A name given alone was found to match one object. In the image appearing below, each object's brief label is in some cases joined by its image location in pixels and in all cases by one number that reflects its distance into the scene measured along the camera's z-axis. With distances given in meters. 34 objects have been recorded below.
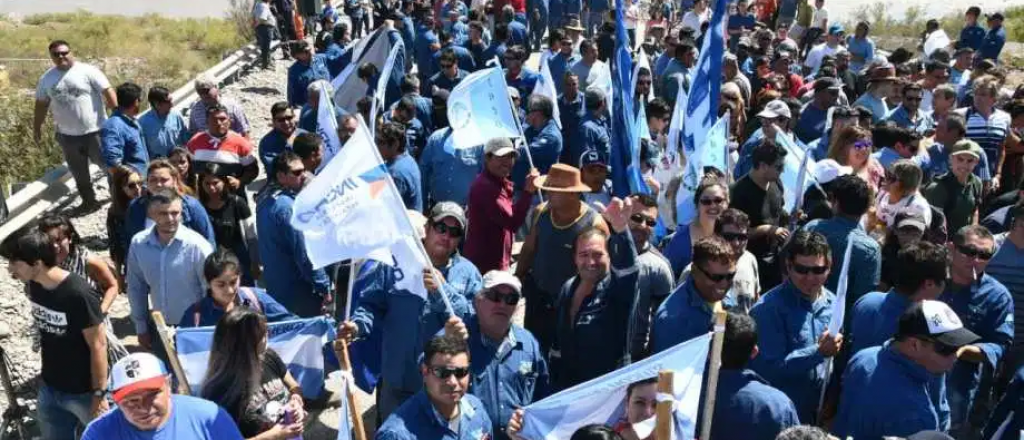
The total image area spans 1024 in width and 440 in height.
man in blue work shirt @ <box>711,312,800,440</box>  4.29
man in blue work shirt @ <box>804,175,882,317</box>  5.88
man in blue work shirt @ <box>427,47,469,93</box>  12.02
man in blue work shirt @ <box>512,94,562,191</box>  9.19
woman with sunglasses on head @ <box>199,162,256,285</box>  7.24
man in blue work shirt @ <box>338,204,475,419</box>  5.33
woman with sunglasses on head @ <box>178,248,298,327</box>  5.34
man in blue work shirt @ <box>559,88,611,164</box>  9.58
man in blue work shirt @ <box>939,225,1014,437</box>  5.32
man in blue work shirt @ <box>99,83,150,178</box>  8.80
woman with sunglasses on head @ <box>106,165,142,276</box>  7.48
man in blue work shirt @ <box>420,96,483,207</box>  8.69
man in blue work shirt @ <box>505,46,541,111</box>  12.10
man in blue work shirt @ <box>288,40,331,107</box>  12.45
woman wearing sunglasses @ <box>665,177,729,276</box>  6.14
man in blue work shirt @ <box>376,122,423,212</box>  7.96
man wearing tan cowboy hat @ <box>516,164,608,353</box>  6.09
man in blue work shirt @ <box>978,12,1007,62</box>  16.81
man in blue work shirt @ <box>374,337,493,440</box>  4.18
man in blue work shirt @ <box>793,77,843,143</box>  9.84
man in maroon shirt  6.98
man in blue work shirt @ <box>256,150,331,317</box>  6.58
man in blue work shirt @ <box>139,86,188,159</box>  9.43
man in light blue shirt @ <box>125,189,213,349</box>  6.00
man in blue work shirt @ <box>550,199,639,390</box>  5.16
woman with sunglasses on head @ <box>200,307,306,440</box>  4.53
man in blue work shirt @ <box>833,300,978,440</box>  4.27
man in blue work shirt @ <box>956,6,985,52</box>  17.05
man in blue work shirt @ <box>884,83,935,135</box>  9.80
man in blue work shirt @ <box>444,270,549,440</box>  4.73
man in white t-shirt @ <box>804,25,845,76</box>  15.49
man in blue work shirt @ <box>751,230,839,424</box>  4.95
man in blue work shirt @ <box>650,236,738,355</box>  5.02
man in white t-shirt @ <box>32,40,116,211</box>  9.93
